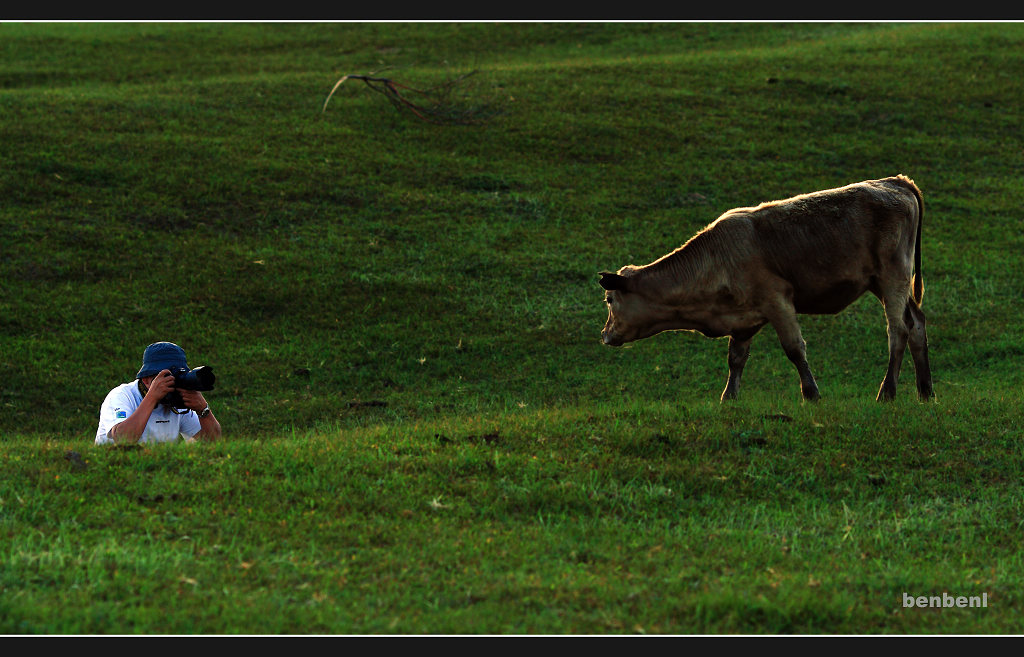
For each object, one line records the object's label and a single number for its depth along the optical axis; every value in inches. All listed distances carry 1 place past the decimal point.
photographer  764.6
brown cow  970.1
